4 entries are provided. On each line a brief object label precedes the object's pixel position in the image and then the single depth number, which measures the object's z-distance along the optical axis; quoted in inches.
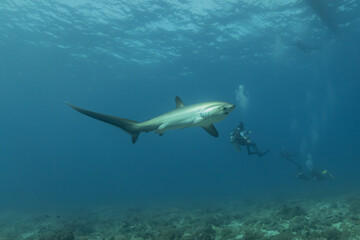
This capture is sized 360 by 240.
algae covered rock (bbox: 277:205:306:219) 449.1
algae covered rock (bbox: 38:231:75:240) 367.2
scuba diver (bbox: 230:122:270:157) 604.5
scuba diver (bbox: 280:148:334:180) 735.9
